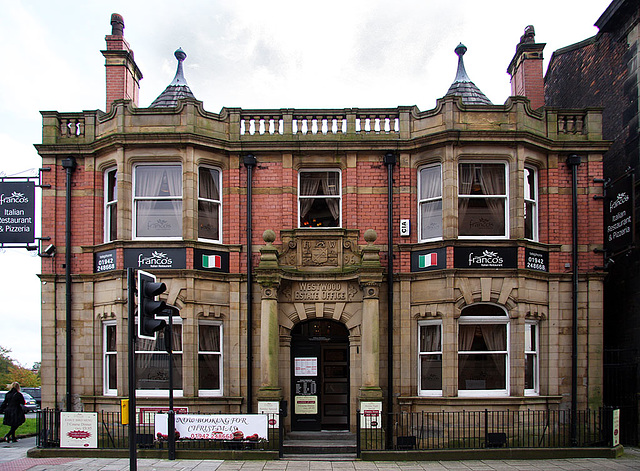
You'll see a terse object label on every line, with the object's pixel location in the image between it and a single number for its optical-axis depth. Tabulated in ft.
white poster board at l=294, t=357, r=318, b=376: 46.57
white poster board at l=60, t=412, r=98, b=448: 39.93
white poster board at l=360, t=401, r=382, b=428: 41.32
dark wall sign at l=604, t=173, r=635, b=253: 43.75
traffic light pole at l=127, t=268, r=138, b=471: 23.61
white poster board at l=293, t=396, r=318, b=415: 45.98
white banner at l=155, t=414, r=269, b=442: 39.19
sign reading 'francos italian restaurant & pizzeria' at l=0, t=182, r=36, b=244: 47.47
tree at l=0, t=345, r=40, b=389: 177.71
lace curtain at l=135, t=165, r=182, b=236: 46.62
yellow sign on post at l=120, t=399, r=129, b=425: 29.15
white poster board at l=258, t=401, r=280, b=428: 42.32
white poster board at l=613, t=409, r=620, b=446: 40.55
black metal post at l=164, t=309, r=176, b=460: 38.58
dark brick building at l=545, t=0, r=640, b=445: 45.91
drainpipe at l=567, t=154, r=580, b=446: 43.74
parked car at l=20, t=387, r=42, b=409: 102.64
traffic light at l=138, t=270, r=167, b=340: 23.65
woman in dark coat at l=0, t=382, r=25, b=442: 48.44
